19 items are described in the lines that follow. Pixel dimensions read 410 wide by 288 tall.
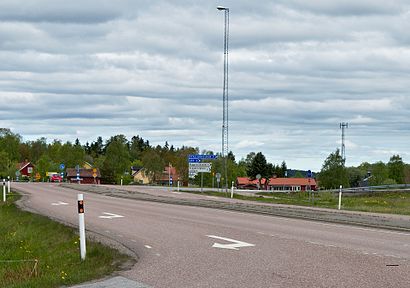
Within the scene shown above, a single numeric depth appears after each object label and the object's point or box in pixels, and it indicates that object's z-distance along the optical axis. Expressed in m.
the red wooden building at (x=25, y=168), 160.44
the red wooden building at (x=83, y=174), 155.75
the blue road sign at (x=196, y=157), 56.41
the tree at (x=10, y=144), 181.12
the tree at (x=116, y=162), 146.88
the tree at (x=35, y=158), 196.73
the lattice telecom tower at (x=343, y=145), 103.38
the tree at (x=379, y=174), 169.73
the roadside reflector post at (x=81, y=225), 12.10
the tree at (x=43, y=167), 131.60
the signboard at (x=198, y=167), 55.50
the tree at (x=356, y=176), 167.07
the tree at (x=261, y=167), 141.00
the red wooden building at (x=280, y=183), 162.56
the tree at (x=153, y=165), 157.88
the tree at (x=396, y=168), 183.60
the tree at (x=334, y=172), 126.44
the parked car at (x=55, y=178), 107.69
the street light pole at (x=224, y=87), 47.54
